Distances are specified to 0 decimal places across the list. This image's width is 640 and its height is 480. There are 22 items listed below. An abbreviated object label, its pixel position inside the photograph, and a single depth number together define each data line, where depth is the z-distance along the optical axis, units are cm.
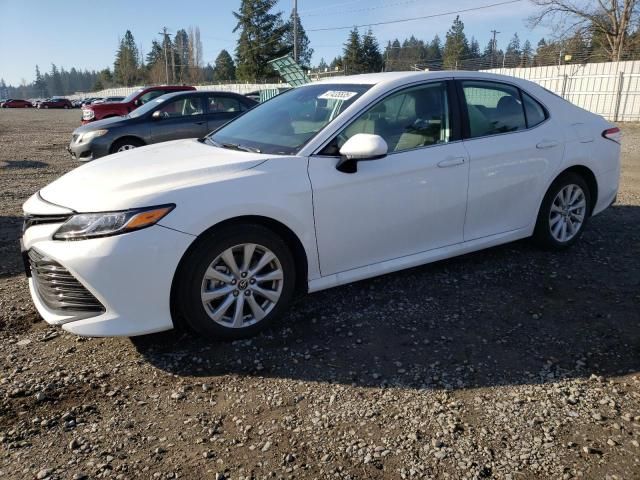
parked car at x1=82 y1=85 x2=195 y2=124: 1371
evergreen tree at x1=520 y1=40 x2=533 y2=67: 3152
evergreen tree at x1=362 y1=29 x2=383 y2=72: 6588
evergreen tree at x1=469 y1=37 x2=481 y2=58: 8101
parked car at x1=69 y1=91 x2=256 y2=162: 913
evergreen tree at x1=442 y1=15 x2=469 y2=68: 8331
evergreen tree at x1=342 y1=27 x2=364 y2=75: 6525
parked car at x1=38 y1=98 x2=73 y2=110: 6309
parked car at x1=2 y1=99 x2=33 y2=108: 6500
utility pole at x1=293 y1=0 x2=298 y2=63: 3147
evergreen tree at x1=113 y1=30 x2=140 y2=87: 9653
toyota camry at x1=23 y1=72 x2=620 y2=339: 278
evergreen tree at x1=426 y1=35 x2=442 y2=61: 10239
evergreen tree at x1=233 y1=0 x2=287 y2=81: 6538
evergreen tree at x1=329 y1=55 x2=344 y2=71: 6612
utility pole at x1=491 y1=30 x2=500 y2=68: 7920
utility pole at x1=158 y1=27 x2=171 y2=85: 8331
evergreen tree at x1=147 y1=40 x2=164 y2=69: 10893
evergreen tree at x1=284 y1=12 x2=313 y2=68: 8261
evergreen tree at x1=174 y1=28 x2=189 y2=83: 9519
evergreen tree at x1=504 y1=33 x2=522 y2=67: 3509
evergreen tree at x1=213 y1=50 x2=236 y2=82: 8976
